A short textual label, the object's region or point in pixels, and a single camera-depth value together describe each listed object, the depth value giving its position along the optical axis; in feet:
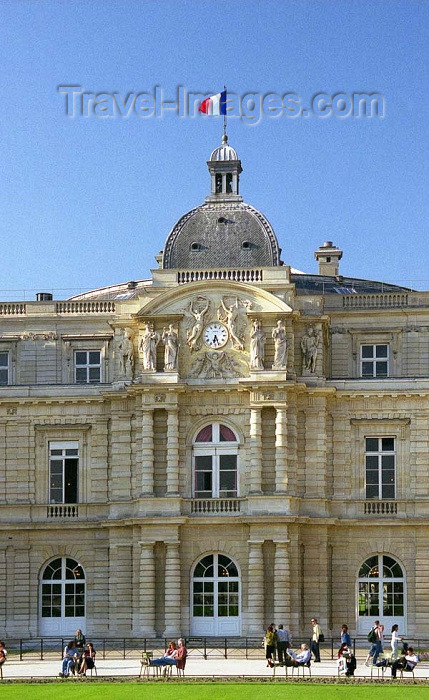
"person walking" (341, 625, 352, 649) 189.23
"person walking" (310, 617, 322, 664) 192.74
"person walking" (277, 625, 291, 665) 190.29
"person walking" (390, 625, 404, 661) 184.85
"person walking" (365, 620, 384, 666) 185.06
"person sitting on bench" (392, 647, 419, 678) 173.78
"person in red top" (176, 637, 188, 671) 178.50
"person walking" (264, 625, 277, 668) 190.19
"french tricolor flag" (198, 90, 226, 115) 239.71
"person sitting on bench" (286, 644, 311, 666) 182.62
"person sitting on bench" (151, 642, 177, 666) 176.14
